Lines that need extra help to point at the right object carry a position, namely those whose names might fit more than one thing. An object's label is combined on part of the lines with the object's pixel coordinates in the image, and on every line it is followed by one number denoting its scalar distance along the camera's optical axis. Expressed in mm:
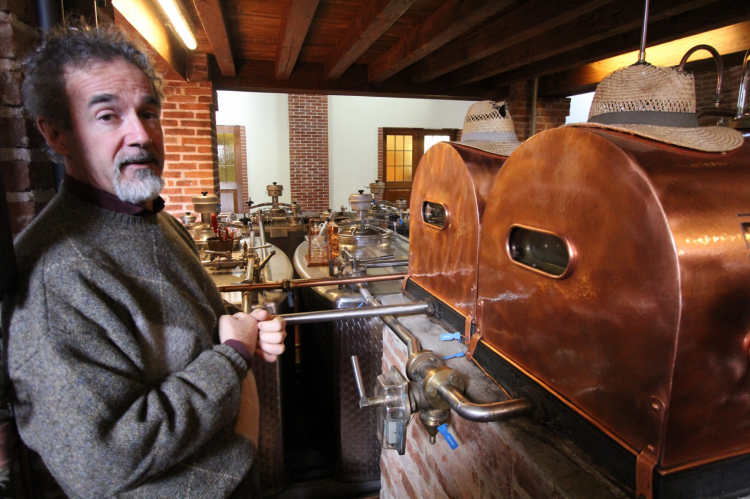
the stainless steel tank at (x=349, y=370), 2412
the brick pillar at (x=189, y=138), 4512
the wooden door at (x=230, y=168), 9859
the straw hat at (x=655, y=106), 900
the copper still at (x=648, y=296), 709
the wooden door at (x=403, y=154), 10828
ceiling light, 2668
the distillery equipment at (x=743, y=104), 1198
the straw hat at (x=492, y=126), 1630
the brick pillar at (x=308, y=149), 9500
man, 797
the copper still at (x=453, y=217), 1438
